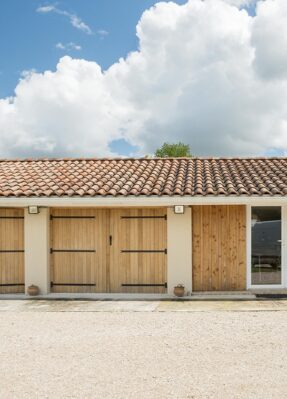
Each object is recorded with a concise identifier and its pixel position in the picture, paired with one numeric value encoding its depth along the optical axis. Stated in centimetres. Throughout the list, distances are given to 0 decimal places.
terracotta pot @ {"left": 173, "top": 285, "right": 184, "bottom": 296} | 1046
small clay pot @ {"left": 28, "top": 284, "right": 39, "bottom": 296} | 1083
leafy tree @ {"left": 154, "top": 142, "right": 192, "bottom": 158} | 4331
